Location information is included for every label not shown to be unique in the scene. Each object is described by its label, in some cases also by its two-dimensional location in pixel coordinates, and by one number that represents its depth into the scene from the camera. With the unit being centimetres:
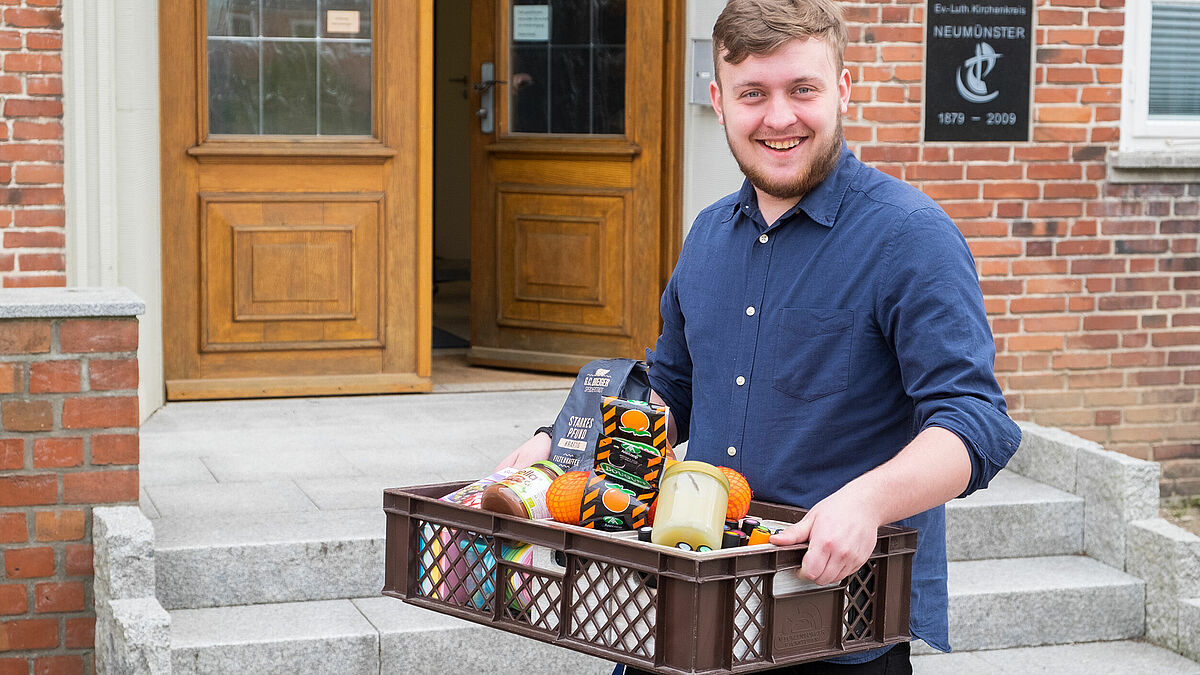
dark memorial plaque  637
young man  197
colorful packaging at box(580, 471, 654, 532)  203
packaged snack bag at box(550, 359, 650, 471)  231
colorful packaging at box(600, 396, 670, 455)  219
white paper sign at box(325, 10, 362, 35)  649
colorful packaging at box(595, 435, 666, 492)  214
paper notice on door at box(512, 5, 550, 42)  709
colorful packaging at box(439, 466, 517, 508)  216
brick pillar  410
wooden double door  642
